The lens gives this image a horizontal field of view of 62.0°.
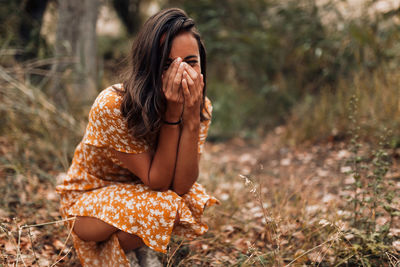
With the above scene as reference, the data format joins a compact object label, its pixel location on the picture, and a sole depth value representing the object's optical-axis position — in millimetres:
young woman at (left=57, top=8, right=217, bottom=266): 1462
